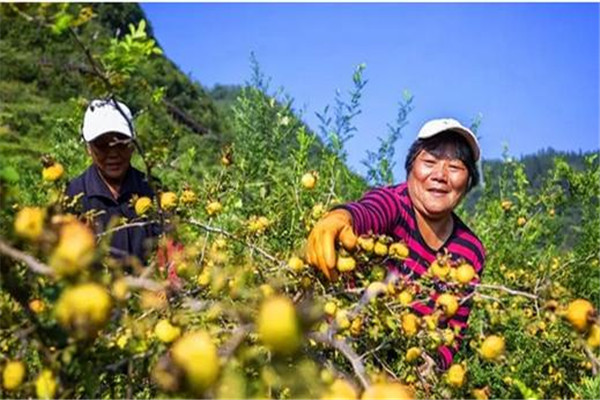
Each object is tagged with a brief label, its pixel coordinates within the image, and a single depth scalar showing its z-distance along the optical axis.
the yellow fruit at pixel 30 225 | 1.02
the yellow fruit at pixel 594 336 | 1.24
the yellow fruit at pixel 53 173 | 1.77
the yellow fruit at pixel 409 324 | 1.48
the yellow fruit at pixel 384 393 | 0.90
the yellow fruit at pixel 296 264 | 1.61
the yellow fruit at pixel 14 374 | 1.01
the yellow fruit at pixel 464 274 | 1.55
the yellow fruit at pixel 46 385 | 0.94
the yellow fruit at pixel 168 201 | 1.88
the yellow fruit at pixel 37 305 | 1.05
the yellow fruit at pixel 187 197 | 2.13
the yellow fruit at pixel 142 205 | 1.92
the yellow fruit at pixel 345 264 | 1.68
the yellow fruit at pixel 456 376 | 1.38
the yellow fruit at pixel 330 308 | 1.42
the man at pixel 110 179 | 2.76
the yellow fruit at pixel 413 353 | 1.53
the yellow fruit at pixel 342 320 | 1.27
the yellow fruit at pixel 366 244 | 1.76
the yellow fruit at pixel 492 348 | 1.42
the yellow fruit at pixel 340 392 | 0.92
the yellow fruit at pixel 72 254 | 0.91
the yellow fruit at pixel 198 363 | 0.81
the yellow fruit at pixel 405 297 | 1.47
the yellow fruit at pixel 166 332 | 1.05
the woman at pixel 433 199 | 2.42
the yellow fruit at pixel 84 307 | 0.87
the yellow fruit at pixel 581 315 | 1.24
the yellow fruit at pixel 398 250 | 1.75
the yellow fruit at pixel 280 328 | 0.82
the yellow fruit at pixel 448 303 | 1.49
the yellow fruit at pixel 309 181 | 2.49
